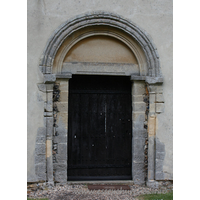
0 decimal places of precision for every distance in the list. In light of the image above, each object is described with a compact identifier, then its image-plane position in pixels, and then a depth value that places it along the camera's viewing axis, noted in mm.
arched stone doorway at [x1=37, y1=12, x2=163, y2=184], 5105
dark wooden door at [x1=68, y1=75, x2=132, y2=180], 5590
